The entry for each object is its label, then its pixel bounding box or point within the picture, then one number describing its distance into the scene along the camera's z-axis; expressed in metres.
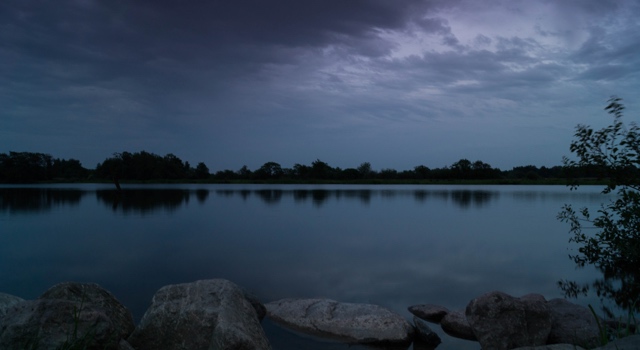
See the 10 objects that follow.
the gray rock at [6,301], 6.36
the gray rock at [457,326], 8.26
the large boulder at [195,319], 6.18
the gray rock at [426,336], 7.80
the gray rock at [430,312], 9.19
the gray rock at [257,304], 8.67
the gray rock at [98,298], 6.28
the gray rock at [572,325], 7.19
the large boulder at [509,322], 7.11
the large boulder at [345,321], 7.77
